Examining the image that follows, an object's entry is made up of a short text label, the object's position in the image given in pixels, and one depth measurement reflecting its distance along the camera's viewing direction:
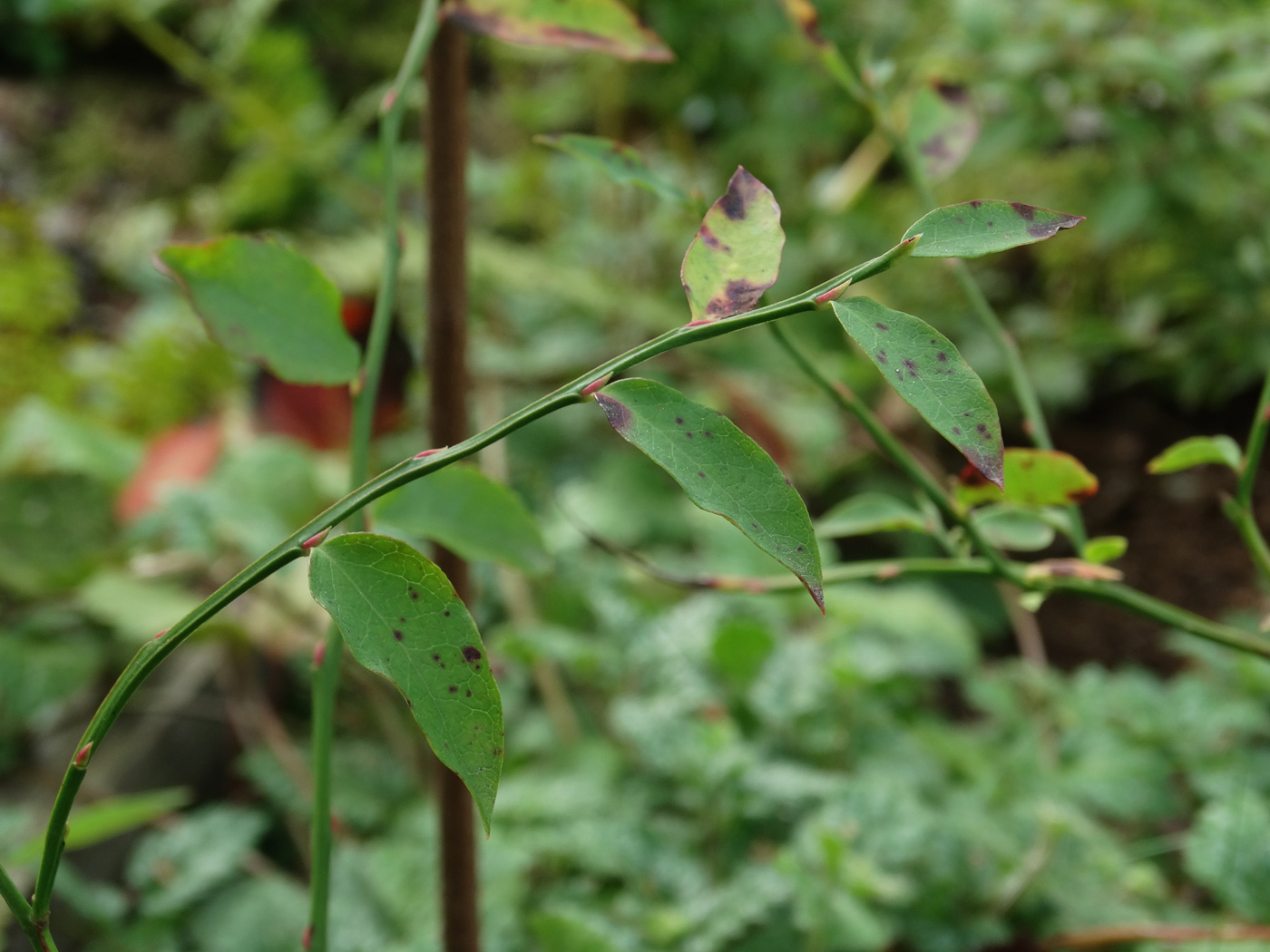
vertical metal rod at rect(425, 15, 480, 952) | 0.39
